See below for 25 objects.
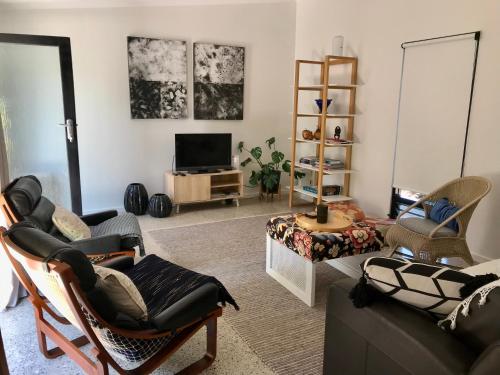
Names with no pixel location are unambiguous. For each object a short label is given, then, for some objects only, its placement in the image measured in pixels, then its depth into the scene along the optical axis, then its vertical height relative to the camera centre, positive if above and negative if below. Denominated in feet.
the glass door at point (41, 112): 13.28 -0.13
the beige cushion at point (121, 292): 5.25 -2.45
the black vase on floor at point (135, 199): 16.20 -3.60
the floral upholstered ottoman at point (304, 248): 9.03 -3.16
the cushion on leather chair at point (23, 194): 8.11 -1.82
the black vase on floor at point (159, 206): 15.99 -3.82
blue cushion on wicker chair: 10.55 -2.62
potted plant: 18.69 -2.71
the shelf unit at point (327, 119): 15.57 -0.30
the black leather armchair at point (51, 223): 8.11 -2.71
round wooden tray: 9.59 -2.73
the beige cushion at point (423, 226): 10.16 -2.94
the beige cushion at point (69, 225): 8.96 -2.65
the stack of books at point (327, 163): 16.56 -2.09
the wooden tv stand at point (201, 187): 16.69 -3.27
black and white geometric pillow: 4.48 -1.93
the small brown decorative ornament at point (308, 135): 17.35 -0.96
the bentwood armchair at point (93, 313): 4.88 -2.87
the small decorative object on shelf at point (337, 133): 16.49 -0.81
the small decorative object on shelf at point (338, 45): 16.06 +2.75
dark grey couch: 3.84 -2.45
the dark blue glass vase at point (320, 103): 16.19 +0.41
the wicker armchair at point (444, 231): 9.95 -2.99
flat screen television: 16.94 -1.76
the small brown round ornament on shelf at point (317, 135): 17.06 -0.94
